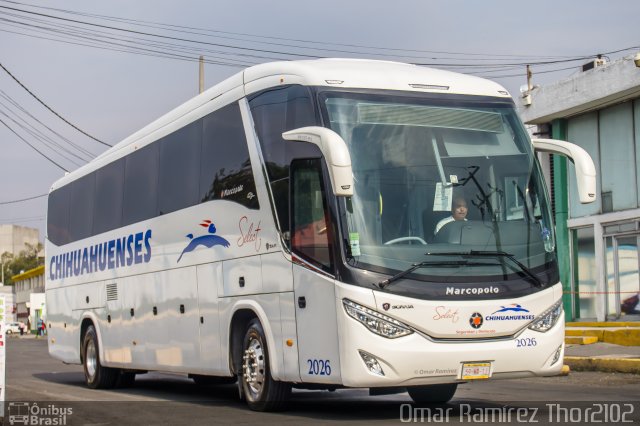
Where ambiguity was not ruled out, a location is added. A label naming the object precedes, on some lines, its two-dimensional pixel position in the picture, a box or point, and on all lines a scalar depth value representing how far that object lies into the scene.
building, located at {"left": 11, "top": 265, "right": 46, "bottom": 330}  89.06
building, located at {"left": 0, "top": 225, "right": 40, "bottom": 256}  182.12
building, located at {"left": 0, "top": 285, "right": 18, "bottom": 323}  119.31
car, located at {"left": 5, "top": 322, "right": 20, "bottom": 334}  91.67
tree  159.88
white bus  9.77
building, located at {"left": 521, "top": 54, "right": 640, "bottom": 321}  27.11
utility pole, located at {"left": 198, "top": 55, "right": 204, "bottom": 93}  34.44
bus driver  10.09
